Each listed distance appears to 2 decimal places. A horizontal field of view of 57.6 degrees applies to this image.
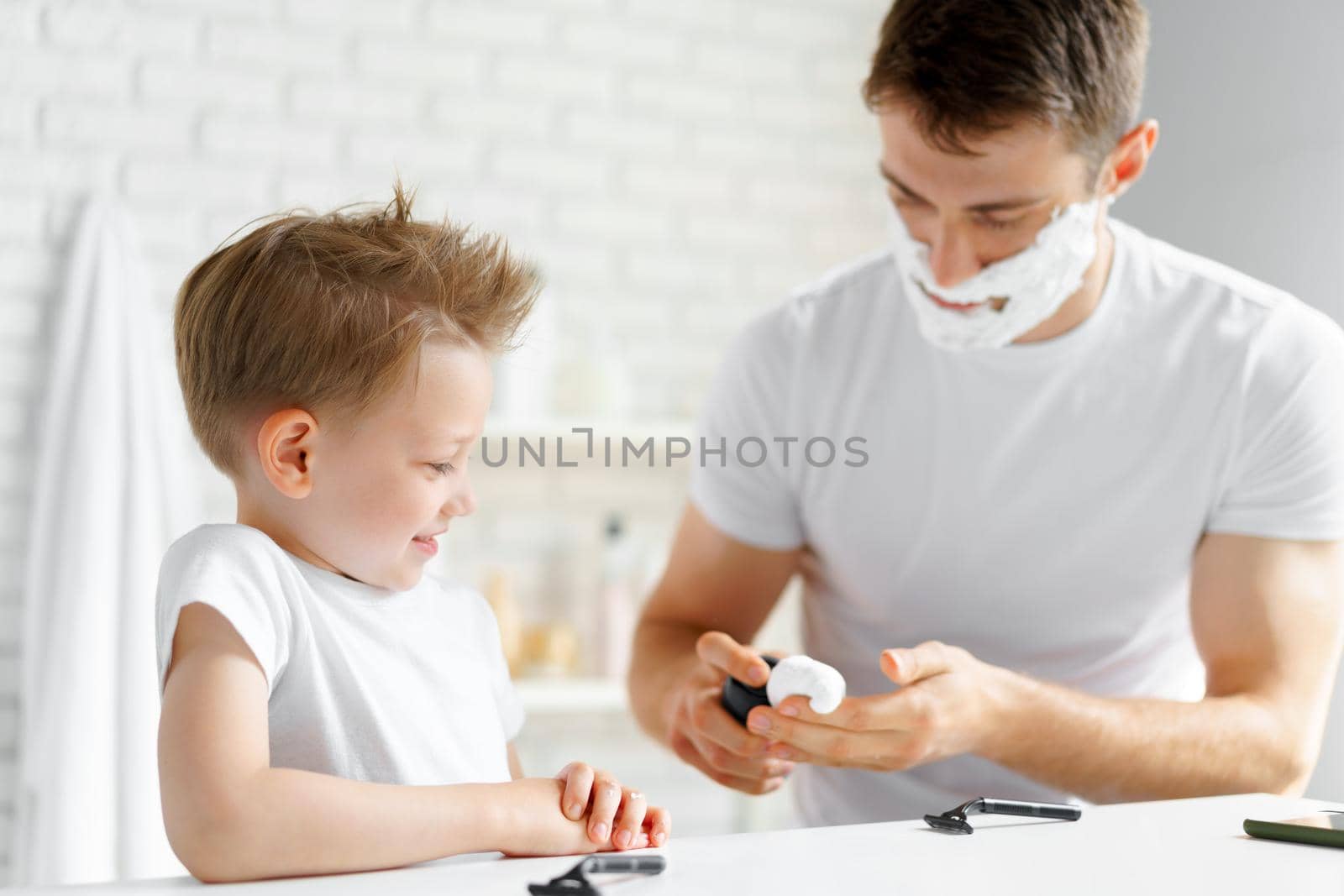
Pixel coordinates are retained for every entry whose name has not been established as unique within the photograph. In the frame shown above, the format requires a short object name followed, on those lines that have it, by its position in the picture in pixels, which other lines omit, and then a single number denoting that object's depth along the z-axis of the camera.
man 1.12
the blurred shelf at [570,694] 2.38
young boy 0.69
